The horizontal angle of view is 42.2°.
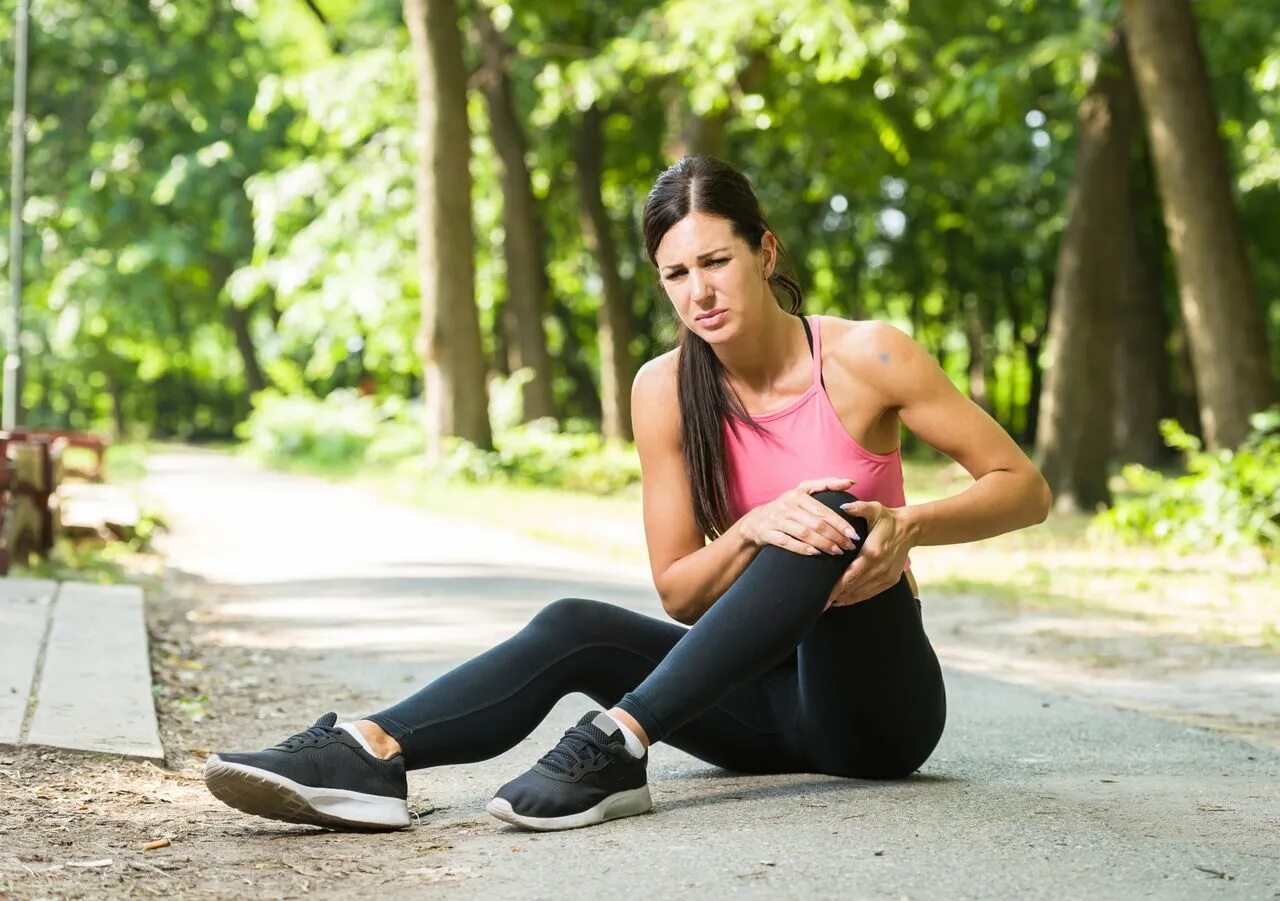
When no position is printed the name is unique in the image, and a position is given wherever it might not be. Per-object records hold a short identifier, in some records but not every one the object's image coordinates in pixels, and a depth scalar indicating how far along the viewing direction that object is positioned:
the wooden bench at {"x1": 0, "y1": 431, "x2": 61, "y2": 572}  9.20
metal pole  21.17
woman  3.62
